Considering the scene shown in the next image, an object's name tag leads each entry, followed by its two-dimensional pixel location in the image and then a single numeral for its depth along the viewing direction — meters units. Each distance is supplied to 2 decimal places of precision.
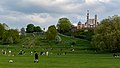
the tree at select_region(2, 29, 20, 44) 94.89
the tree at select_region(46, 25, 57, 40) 103.23
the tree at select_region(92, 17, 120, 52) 57.70
